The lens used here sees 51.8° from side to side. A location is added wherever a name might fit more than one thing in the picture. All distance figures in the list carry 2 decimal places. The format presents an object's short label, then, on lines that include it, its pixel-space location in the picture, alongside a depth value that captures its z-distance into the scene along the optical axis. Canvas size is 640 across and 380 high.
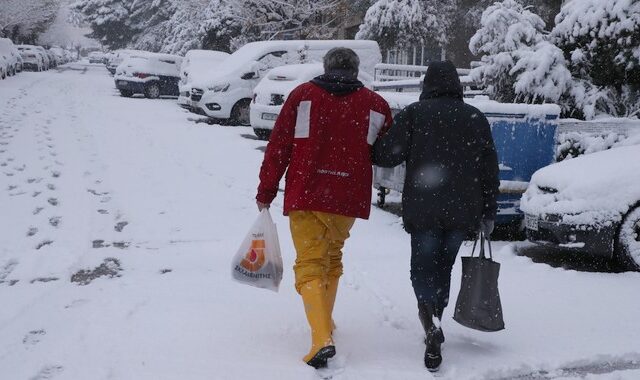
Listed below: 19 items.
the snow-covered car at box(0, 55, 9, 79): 29.29
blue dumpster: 6.64
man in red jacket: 3.66
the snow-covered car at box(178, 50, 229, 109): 18.64
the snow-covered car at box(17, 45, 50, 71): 41.73
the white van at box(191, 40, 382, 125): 15.93
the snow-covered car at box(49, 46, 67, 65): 60.01
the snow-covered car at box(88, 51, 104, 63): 77.75
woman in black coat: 3.72
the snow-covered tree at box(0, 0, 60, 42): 52.41
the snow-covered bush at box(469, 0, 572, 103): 9.34
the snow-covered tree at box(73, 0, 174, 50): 43.34
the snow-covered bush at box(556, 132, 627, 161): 7.73
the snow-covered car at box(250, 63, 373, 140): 12.99
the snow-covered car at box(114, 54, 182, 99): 24.48
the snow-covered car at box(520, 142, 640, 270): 5.67
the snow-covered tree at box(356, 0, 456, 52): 19.61
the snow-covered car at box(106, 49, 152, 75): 36.65
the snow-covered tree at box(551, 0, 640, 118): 9.22
